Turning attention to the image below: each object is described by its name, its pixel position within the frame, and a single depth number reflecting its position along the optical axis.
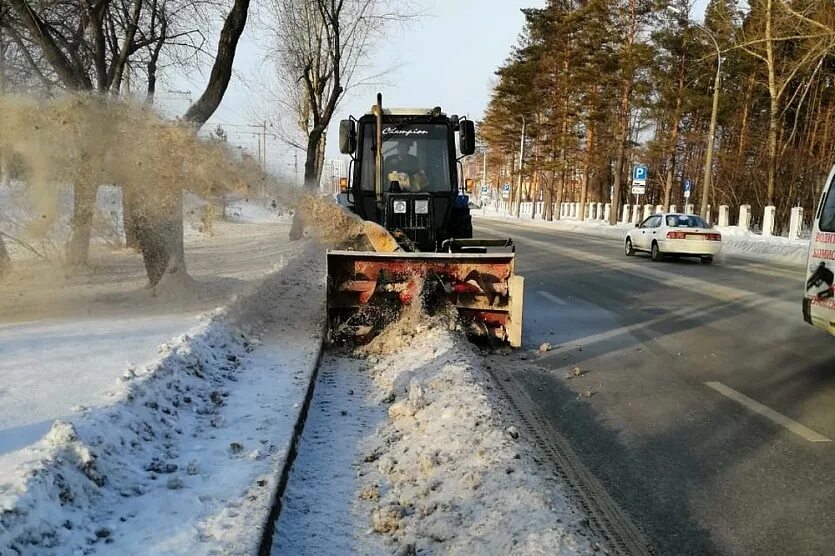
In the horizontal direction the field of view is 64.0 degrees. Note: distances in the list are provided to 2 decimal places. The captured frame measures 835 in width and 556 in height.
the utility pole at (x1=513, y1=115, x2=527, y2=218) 58.03
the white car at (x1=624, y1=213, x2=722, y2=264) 19.88
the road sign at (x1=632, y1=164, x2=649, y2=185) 34.72
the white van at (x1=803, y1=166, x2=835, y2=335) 6.77
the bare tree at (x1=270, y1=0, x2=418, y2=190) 24.23
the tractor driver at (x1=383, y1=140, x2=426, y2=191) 9.93
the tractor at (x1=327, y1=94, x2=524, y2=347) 8.14
